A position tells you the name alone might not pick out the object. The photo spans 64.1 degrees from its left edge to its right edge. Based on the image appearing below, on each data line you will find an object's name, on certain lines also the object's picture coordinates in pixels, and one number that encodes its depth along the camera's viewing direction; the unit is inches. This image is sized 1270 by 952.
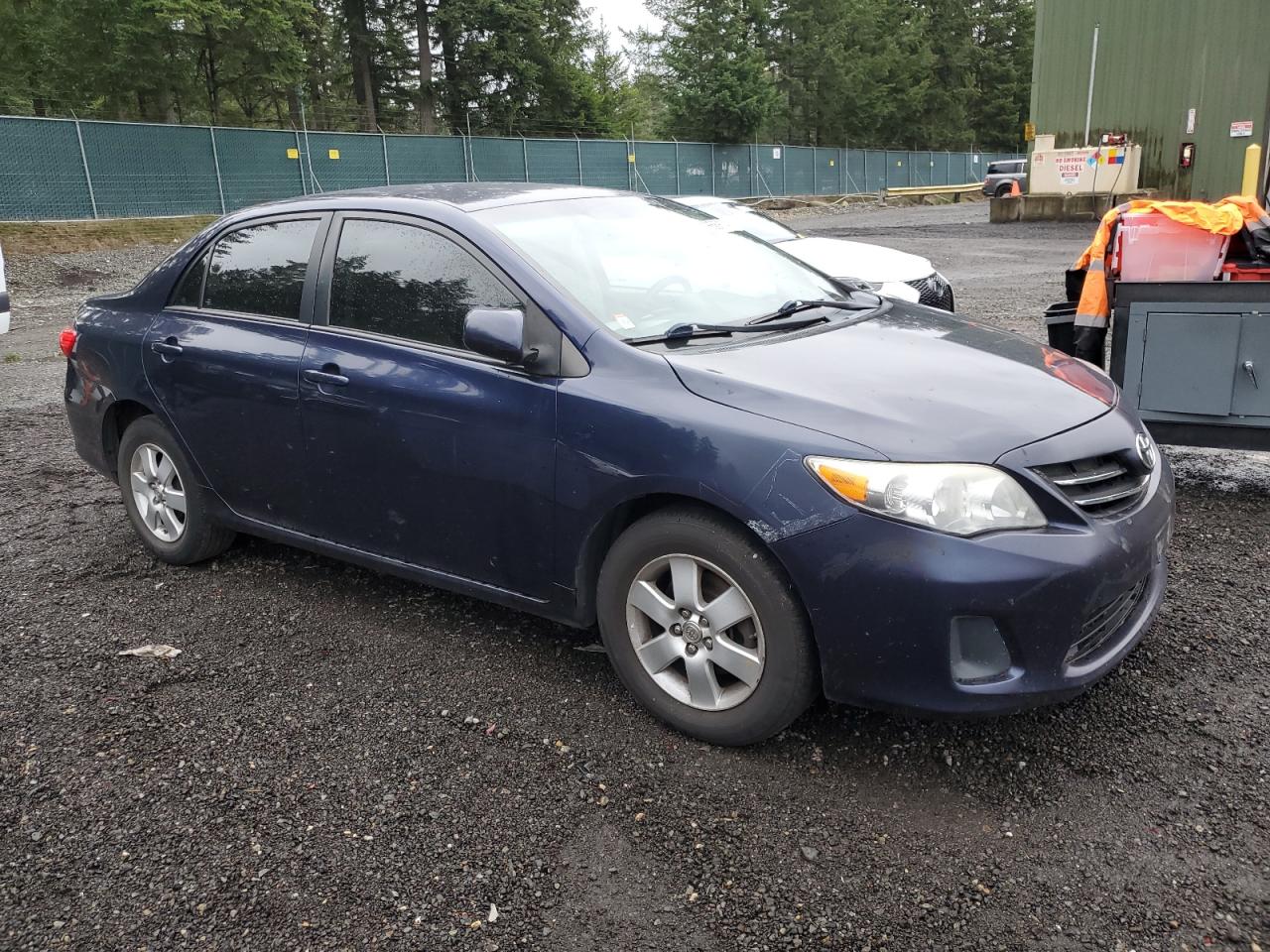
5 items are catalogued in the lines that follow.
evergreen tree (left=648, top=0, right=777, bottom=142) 1819.6
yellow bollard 420.8
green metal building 900.0
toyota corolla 105.0
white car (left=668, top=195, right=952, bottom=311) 337.1
